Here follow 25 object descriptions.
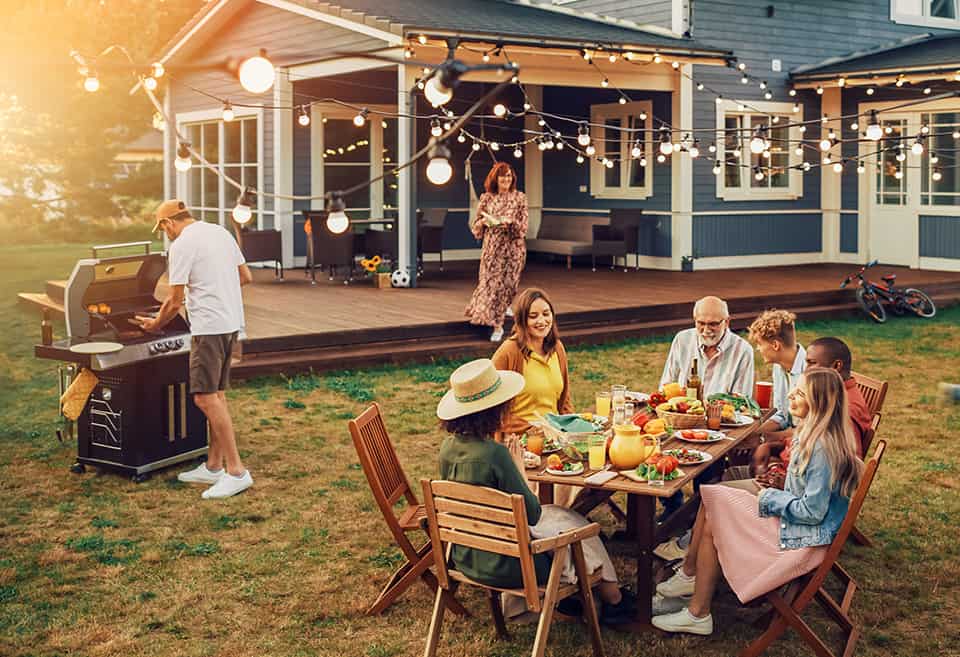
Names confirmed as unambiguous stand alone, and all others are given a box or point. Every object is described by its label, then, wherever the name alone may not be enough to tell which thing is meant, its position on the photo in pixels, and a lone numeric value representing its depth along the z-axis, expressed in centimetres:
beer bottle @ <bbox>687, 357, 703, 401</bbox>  546
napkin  486
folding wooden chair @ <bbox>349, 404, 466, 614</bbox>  464
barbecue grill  668
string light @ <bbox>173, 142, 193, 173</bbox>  724
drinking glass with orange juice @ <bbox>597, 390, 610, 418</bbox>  521
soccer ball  1374
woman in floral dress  1034
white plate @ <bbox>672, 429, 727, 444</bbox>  484
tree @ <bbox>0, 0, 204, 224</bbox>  2566
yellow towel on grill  661
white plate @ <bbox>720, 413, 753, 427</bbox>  512
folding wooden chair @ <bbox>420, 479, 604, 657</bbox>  384
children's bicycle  1327
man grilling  633
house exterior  1570
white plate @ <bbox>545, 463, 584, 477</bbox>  441
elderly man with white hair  560
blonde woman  416
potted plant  1377
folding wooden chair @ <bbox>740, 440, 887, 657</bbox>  404
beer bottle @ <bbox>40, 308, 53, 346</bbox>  738
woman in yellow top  541
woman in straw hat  401
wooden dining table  426
